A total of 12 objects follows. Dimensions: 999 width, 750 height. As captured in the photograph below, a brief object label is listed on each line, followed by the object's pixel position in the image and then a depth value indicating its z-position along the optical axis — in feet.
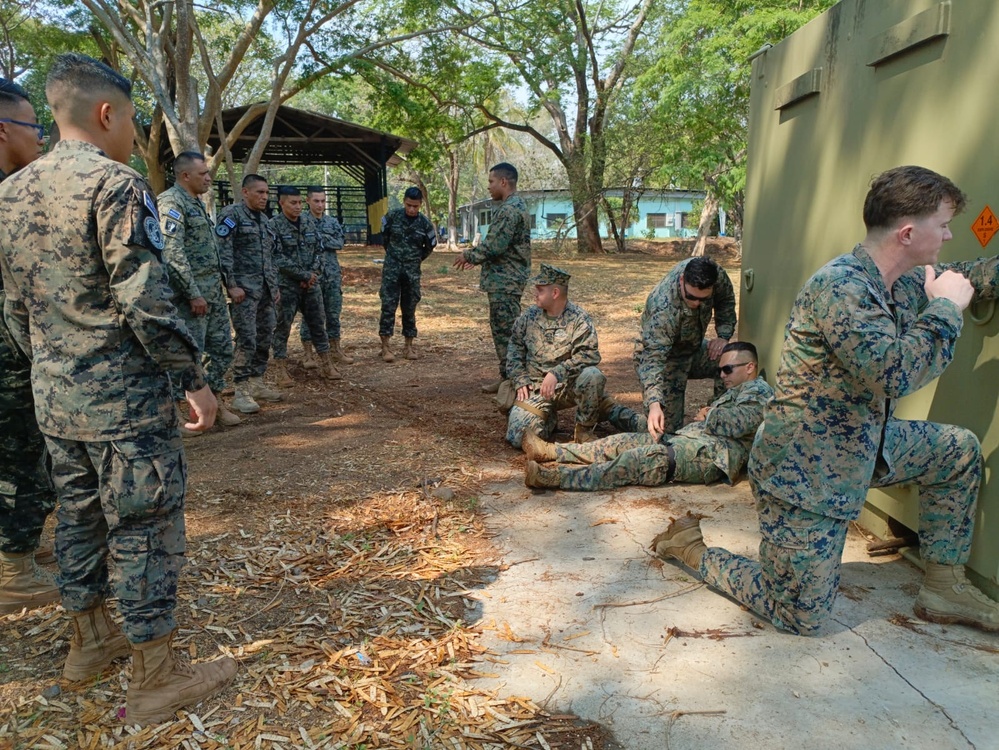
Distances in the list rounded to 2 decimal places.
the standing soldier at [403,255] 28.04
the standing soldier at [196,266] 16.94
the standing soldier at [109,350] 7.49
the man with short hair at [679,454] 14.55
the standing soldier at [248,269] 21.18
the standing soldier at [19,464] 10.28
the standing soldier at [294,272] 24.30
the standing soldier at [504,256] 22.38
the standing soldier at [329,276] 27.30
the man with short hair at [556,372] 17.33
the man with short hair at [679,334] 15.76
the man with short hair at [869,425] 8.08
